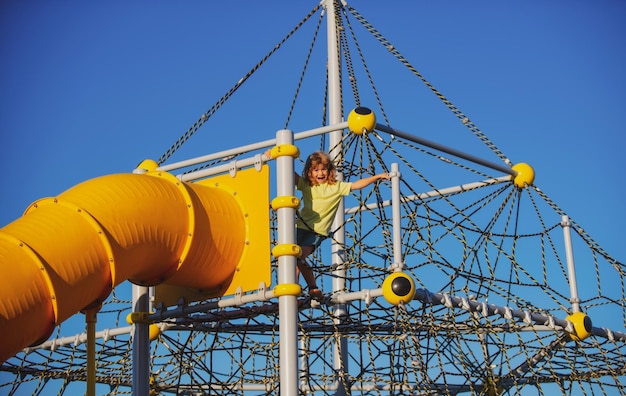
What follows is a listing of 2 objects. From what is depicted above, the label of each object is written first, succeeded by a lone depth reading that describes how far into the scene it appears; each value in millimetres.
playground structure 6820
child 7918
